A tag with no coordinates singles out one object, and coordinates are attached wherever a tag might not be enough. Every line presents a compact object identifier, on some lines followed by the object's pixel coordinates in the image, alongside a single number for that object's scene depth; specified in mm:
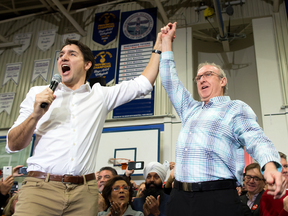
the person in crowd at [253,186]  3146
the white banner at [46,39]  8070
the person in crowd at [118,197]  3365
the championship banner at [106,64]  7162
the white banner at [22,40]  8284
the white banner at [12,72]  7964
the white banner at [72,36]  7934
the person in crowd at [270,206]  2232
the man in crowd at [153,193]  3391
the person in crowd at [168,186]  3650
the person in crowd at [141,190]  4190
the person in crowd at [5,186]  3785
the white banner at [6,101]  7637
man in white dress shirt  1425
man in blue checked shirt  1524
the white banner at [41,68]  7707
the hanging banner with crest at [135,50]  6727
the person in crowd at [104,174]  4434
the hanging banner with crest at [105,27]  7598
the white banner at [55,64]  7627
